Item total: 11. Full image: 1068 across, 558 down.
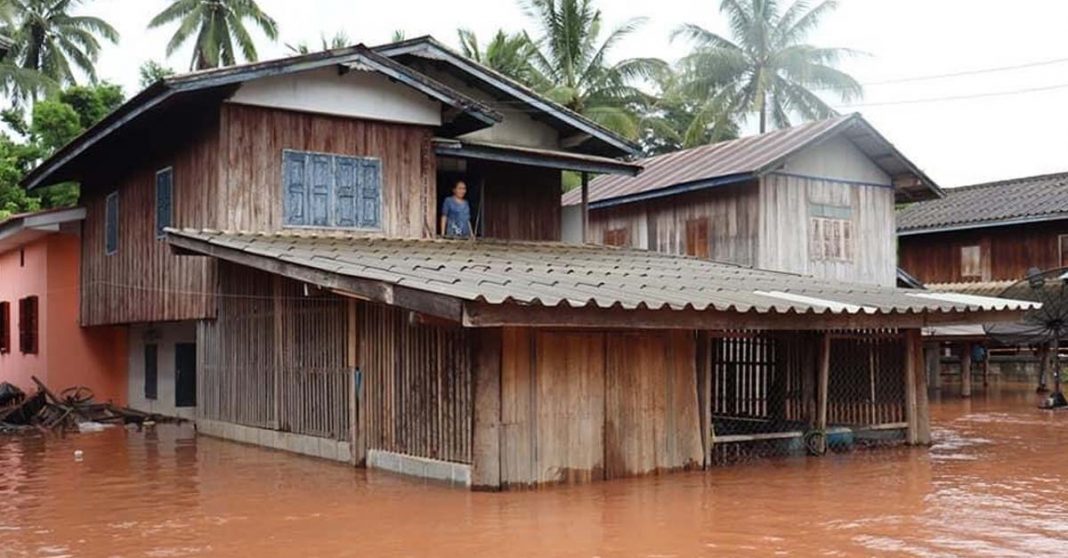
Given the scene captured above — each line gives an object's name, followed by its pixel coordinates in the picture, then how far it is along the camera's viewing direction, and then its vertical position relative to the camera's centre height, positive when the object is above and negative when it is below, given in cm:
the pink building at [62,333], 2147 -3
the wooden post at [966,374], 2655 -138
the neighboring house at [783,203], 2031 +238
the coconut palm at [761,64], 3438 +825
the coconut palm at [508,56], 3362 +848
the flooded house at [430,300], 1112 +29
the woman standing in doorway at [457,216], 1648 +169
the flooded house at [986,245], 2678 +194
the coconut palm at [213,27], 3641 +1036
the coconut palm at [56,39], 3872 +1084
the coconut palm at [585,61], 3359 +823
